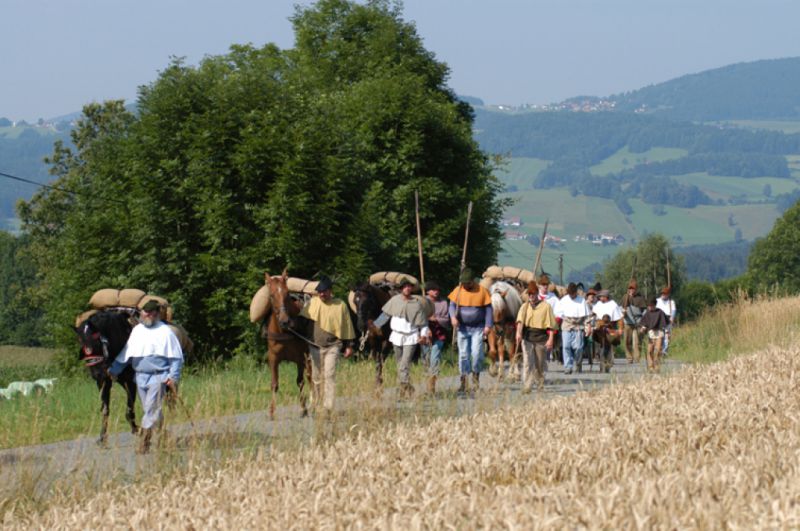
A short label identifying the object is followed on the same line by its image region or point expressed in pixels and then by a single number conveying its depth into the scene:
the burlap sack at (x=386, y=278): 27.80
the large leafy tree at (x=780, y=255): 111.23
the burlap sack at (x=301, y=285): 23.08
